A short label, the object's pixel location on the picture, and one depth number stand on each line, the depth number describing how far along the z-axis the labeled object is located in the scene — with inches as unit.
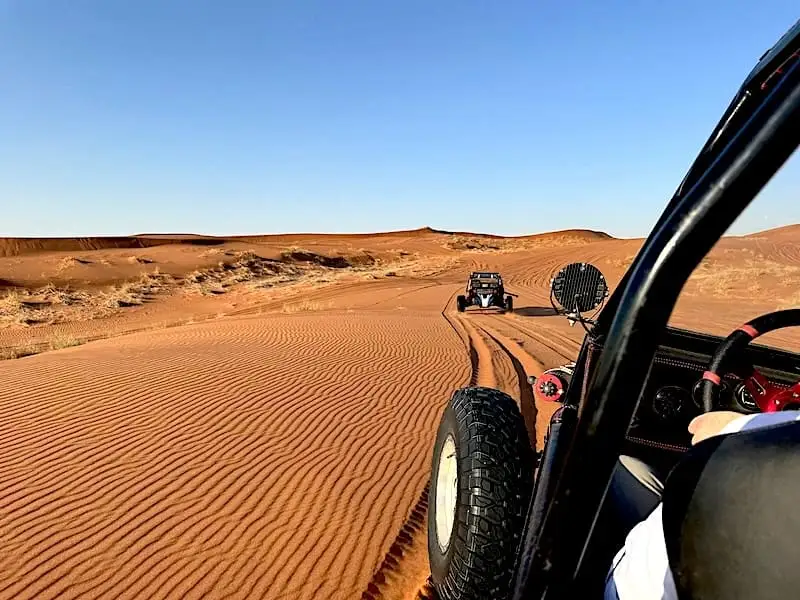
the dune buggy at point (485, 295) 818.8
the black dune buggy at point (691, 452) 33.0
